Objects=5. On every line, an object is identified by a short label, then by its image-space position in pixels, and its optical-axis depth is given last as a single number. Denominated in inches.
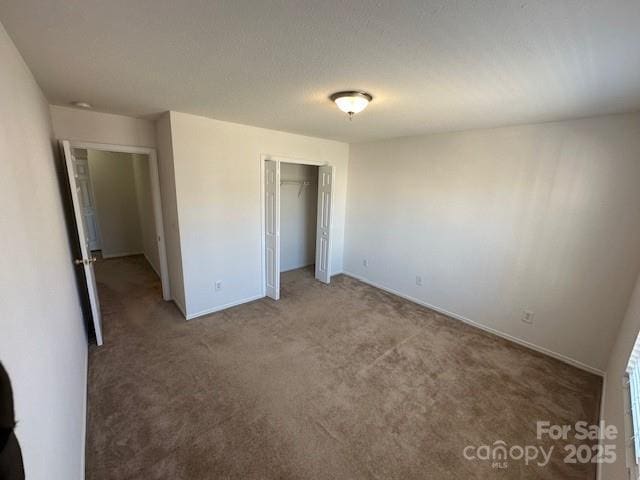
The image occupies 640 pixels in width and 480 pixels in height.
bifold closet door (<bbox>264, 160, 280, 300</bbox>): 140.4
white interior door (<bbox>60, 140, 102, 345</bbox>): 95.6
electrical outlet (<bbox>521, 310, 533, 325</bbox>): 114.7
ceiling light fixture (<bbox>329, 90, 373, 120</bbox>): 77.9
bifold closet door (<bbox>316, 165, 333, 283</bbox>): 170.2
